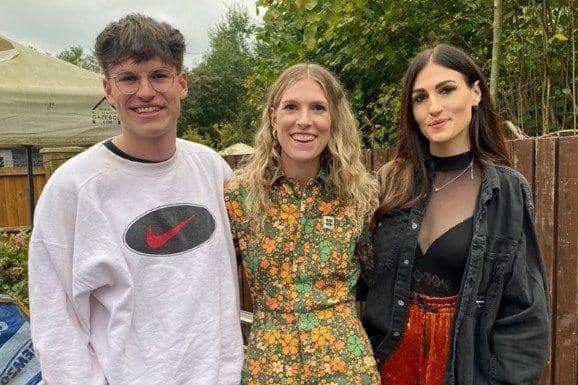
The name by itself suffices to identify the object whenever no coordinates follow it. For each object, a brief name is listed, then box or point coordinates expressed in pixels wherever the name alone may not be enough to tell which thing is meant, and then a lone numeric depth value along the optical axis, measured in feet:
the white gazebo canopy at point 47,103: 15.12
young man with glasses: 5.26
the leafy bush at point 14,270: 11.37
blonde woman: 6.29
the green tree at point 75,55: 120.94
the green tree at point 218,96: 72.74
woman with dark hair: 6.13
